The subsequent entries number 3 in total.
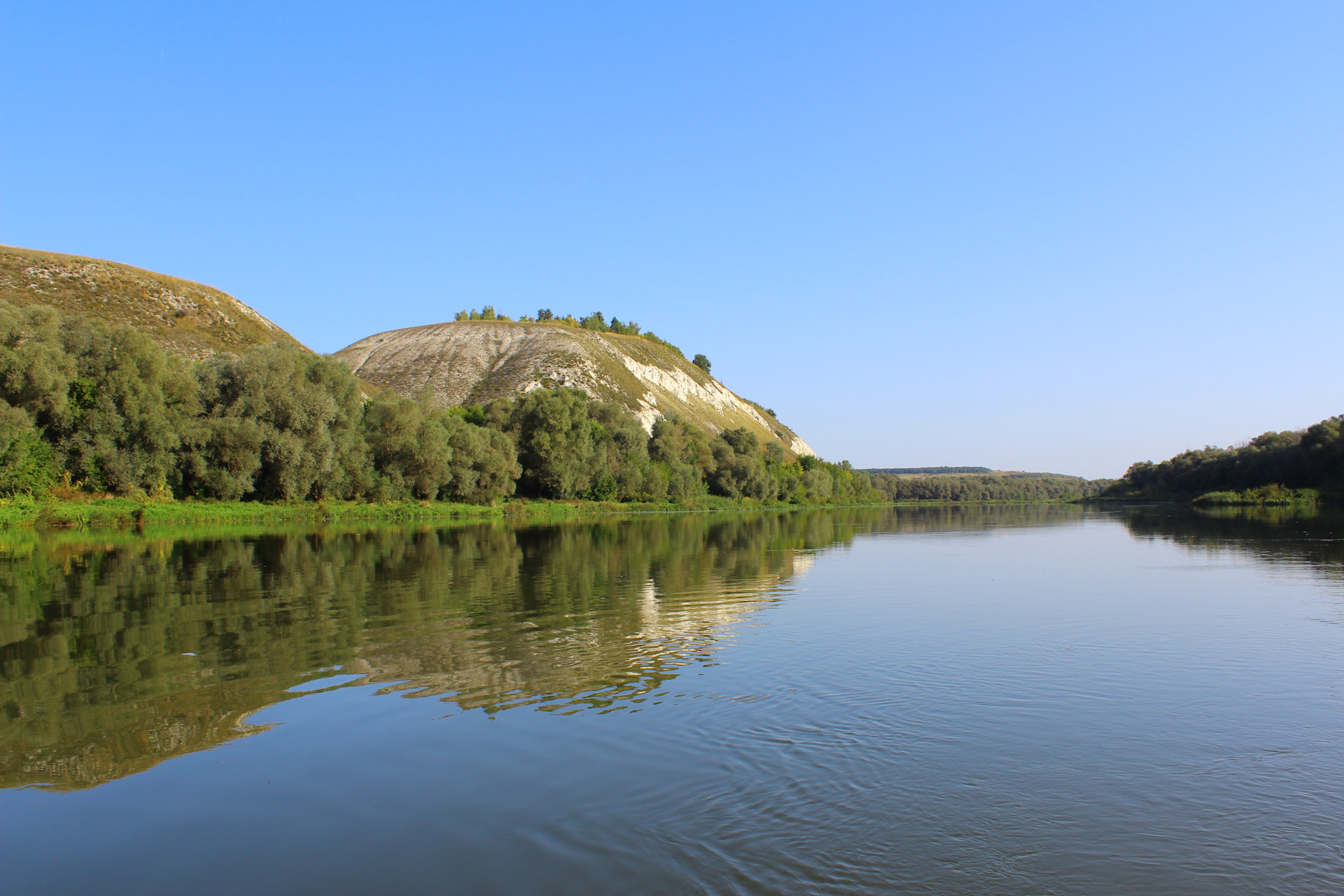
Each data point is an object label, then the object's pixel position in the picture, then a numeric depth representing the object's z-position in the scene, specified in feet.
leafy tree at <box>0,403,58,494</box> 139.64
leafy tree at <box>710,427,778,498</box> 384.27
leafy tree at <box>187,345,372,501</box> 175.32
